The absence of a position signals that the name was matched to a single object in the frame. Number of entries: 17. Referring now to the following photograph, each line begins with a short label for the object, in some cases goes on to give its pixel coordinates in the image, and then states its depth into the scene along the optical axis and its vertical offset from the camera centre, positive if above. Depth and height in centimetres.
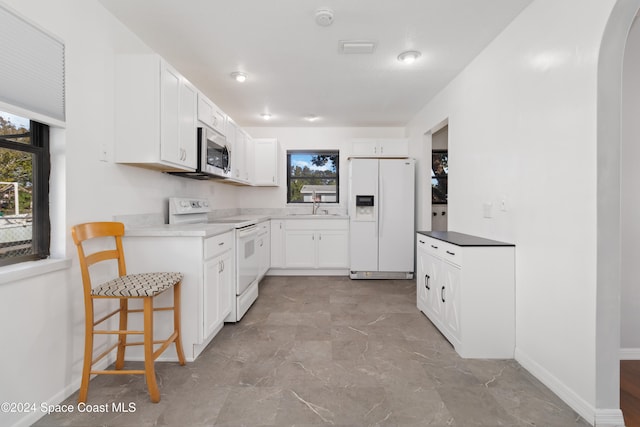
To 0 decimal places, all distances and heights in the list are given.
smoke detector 204 +138
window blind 140 +74
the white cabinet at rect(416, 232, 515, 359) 216 -68
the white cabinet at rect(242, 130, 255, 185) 429 +76
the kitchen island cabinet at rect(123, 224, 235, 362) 211 -42
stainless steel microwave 270 +57
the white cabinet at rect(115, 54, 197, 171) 212 +73
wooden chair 162 -47
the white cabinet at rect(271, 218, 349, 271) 458 -56
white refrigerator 435 -9
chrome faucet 509 +10
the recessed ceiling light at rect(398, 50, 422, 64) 263 +142
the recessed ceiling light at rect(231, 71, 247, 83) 303 +142
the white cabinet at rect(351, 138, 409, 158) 461 +98
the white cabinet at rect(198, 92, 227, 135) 274 +97
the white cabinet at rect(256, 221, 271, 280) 377 -54
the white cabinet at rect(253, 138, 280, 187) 478 +79
